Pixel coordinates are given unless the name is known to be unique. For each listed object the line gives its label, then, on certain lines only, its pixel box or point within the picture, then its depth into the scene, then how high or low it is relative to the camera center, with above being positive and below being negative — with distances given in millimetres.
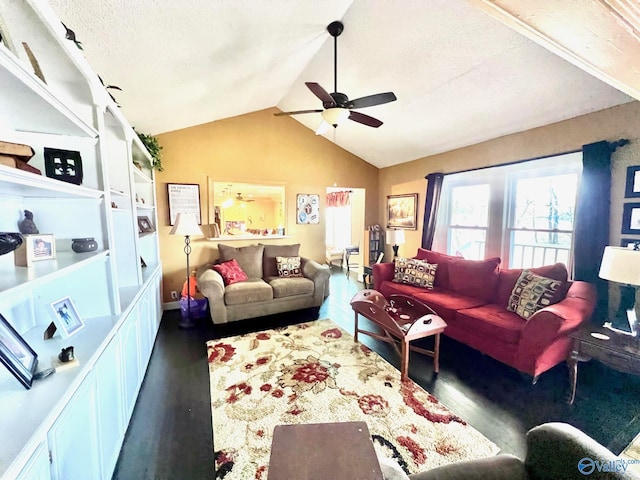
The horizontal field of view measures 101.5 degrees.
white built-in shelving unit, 909 -312
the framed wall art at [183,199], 3916 +333
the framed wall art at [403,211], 4629 +134
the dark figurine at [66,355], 1163 -596
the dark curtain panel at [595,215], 2402 +14
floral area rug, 1564 -1381
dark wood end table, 1754 -932
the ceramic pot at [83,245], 1479 -133
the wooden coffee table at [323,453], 681 -667
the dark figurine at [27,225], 1402 -16
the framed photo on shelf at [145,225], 2998 -49
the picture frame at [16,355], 960 -520
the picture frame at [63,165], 1360 +303
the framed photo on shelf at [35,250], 1252 -139
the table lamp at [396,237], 4438 -314
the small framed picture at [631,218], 2270 -16
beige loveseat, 3338 -914
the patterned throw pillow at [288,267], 4133 -753
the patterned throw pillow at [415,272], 3580 -755
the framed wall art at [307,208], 4824 +210
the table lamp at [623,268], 1772 -362
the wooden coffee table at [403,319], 2244 -966
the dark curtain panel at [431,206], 4125 +188
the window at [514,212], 2949 +75
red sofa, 2104 -953
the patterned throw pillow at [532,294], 2461 -744
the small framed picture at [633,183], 2260 +290
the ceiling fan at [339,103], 2236 +1036
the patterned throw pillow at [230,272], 3682 -743
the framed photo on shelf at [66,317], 1345 -508
